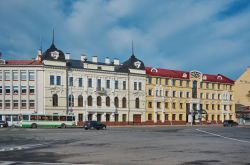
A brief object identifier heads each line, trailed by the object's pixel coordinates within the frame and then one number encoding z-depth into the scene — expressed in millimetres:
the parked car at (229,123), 78488
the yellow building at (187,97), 84500
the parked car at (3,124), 60881
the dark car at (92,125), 54469
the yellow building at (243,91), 108125
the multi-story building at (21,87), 67500
